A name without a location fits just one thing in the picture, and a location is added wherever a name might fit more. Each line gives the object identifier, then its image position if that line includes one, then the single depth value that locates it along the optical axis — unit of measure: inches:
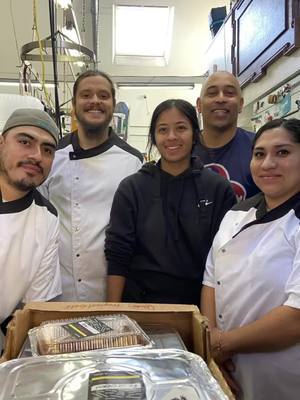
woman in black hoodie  55.9
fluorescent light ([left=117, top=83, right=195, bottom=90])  238.1
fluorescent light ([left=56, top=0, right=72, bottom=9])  88.6
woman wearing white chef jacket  44.0
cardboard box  35.0
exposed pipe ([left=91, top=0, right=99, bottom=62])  120.5
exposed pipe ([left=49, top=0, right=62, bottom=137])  79.2
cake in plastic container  29.4
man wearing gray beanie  49.4
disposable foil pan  24.0
